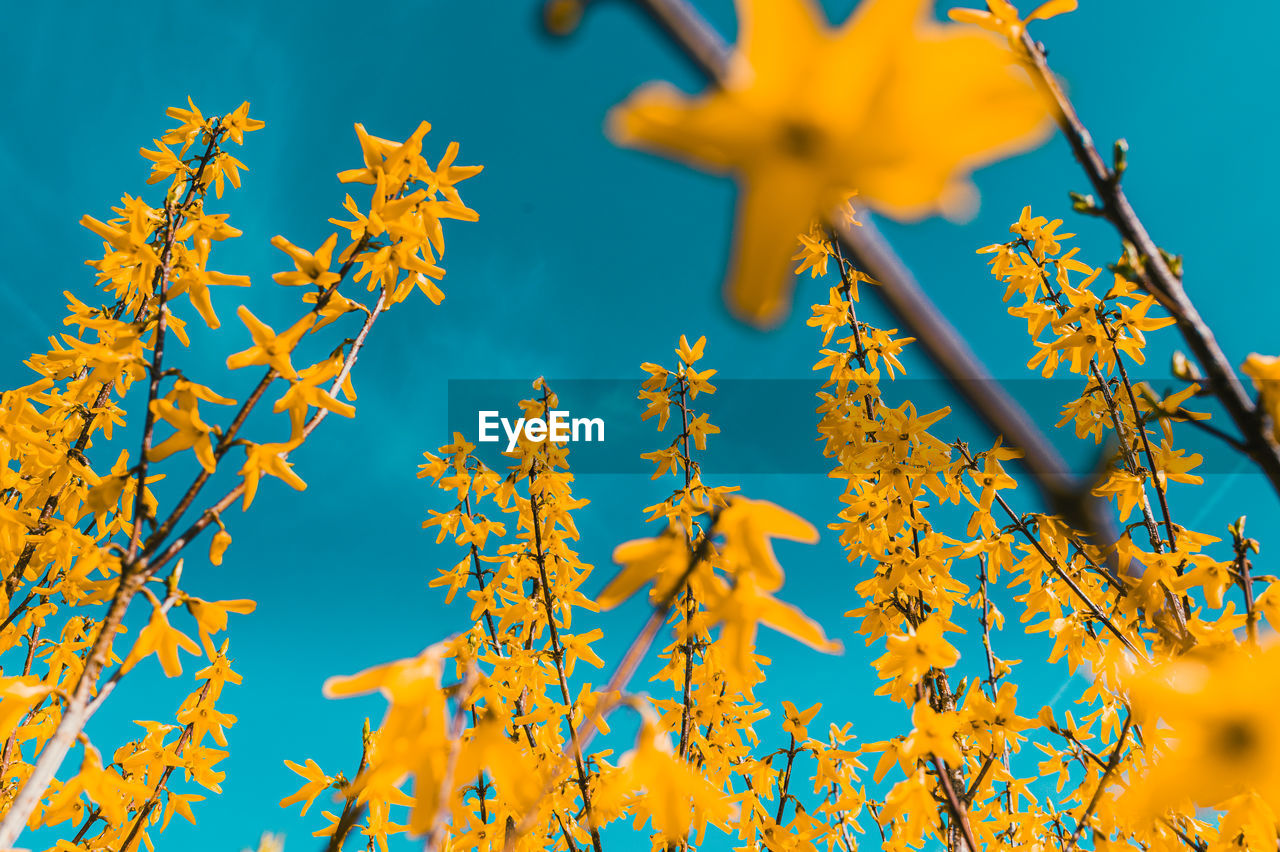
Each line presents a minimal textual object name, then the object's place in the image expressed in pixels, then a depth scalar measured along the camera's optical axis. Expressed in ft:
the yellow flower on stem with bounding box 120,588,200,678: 1.95
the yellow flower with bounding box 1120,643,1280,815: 1.31
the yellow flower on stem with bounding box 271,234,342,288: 2.12
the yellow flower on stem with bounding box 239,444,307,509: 2.05
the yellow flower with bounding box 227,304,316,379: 2.05
